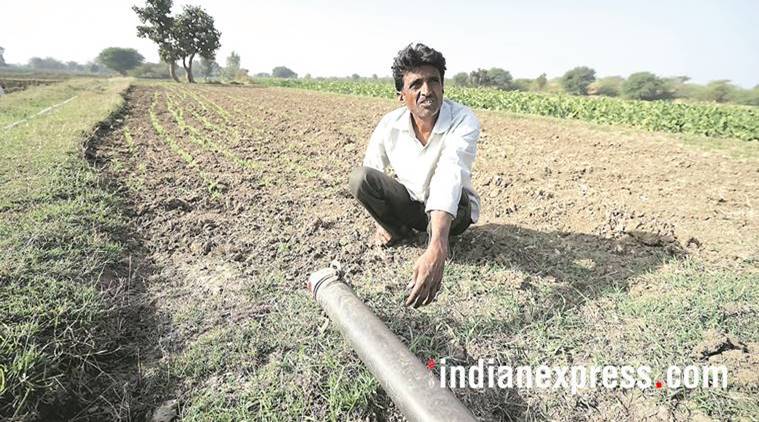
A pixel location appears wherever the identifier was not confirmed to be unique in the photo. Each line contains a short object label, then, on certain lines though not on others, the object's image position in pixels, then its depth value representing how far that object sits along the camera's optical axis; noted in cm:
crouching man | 191
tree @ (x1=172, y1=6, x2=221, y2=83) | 3734
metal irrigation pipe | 117
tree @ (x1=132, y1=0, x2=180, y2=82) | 3691
